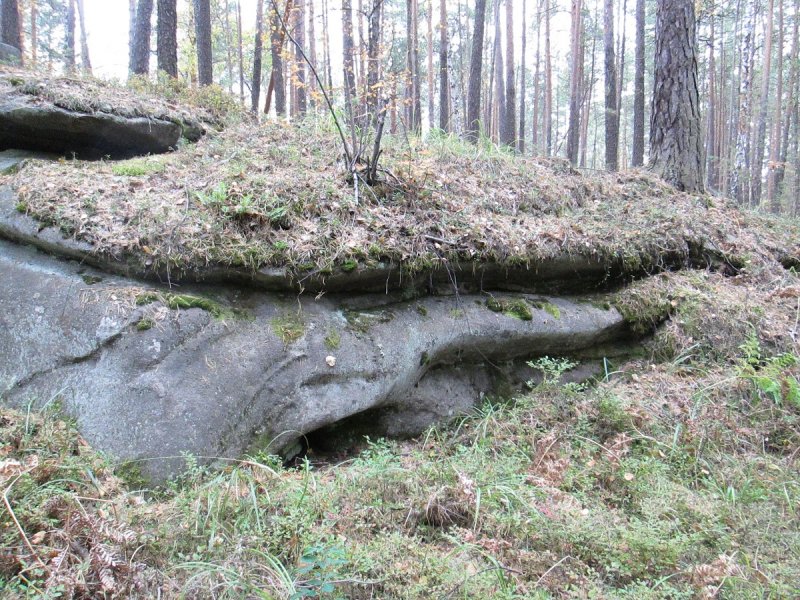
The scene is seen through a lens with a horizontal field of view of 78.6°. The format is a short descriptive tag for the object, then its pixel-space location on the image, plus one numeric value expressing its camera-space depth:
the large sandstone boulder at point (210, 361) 3.59
